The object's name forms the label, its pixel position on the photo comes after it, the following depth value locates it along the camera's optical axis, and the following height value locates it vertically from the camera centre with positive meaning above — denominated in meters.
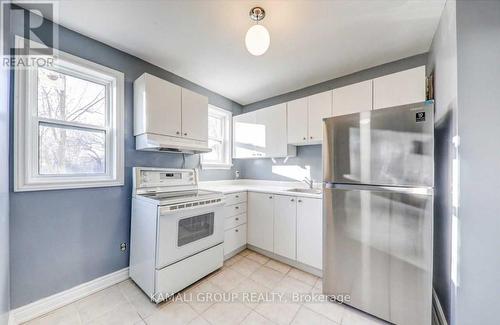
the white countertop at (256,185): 2.28 -0.38
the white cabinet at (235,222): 2.36 -0.81
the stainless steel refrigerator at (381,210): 1.30 -0.38
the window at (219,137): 3.13 +0.43
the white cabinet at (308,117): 2.28 +0.60
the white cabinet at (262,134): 2.68 +0.44
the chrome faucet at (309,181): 2.62 -0.28
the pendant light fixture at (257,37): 1.37 +0.94
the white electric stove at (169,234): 1.62 -0.71
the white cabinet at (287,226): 2.04 -0.79
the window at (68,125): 1.47 +0.34
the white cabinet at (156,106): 1.91 +0.60
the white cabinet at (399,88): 1.72 +0.73
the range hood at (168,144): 1.90 +0.20
